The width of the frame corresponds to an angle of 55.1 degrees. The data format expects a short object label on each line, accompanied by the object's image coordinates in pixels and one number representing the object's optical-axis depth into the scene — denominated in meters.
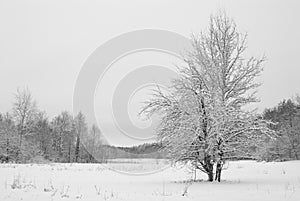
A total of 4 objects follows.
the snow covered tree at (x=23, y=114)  42.88
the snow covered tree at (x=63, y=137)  65.19
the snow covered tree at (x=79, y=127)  66.06
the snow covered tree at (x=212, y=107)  14.69
